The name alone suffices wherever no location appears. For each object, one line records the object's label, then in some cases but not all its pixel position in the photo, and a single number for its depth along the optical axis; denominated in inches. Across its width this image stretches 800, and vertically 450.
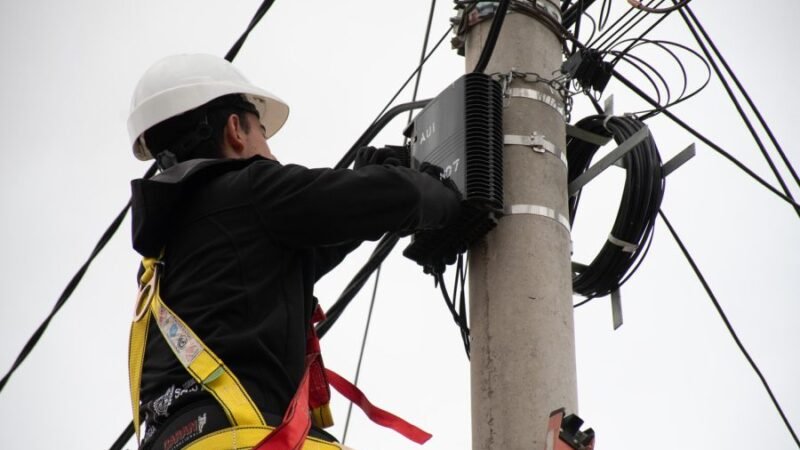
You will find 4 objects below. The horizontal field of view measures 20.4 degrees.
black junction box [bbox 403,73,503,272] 285.8
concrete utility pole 265.9
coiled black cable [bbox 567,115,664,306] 344.9
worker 243.8
